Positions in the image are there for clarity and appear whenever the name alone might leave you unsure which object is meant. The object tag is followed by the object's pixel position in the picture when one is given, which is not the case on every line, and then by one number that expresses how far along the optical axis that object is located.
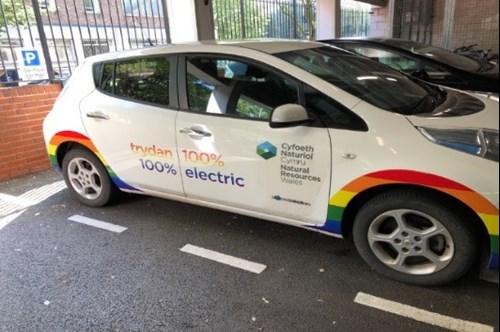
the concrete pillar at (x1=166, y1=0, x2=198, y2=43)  6.66
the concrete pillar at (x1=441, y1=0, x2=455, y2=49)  9.02
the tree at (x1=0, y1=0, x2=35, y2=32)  5.34
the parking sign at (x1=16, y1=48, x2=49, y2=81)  5.36
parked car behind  4.93
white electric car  2.40
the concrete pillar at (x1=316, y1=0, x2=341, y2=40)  10.71
